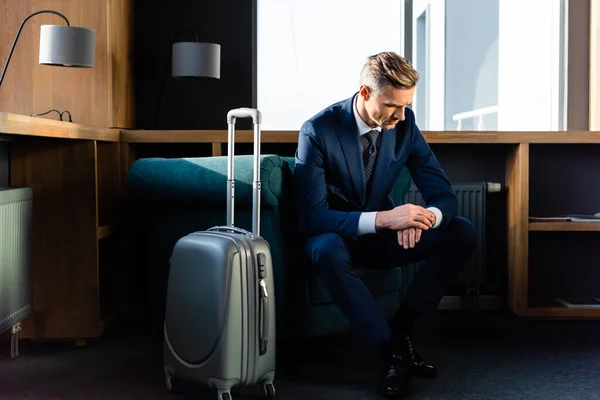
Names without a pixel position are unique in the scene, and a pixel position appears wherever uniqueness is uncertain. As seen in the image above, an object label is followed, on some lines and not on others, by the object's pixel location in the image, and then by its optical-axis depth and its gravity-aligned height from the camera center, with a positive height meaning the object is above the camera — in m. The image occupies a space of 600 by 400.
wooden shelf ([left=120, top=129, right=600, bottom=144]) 3.35 +0.17
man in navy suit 2.34 -0.12
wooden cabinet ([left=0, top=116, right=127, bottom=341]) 2.86 -0.21
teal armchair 2.51 -0.14
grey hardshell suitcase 2.09 -0.37
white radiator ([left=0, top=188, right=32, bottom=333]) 2.49 -0.27
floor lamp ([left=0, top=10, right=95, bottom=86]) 3.17 +0.54
